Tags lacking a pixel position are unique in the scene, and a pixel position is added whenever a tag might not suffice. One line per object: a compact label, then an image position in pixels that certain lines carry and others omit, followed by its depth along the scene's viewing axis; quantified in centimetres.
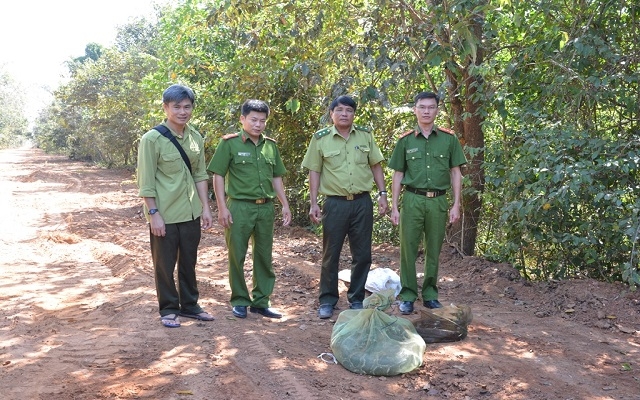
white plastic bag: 602
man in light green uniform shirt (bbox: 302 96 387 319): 517
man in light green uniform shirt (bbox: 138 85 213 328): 464
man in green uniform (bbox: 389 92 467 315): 534
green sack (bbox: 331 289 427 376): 402
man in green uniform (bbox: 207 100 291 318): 500
